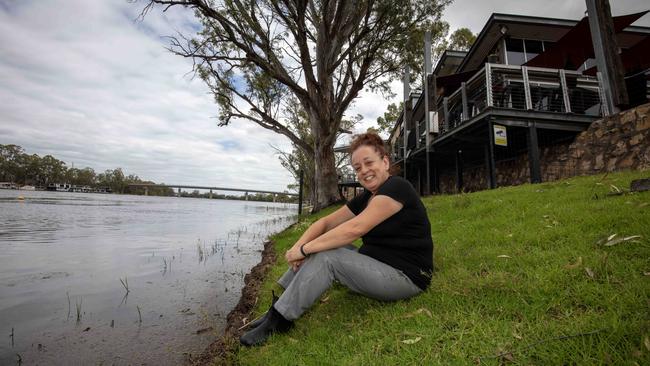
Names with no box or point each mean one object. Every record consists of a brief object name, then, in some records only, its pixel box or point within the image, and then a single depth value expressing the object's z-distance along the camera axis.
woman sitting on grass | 2.32
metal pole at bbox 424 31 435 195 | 12.04
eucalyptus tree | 11.30
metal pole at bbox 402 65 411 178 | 16.34
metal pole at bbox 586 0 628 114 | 7.21
